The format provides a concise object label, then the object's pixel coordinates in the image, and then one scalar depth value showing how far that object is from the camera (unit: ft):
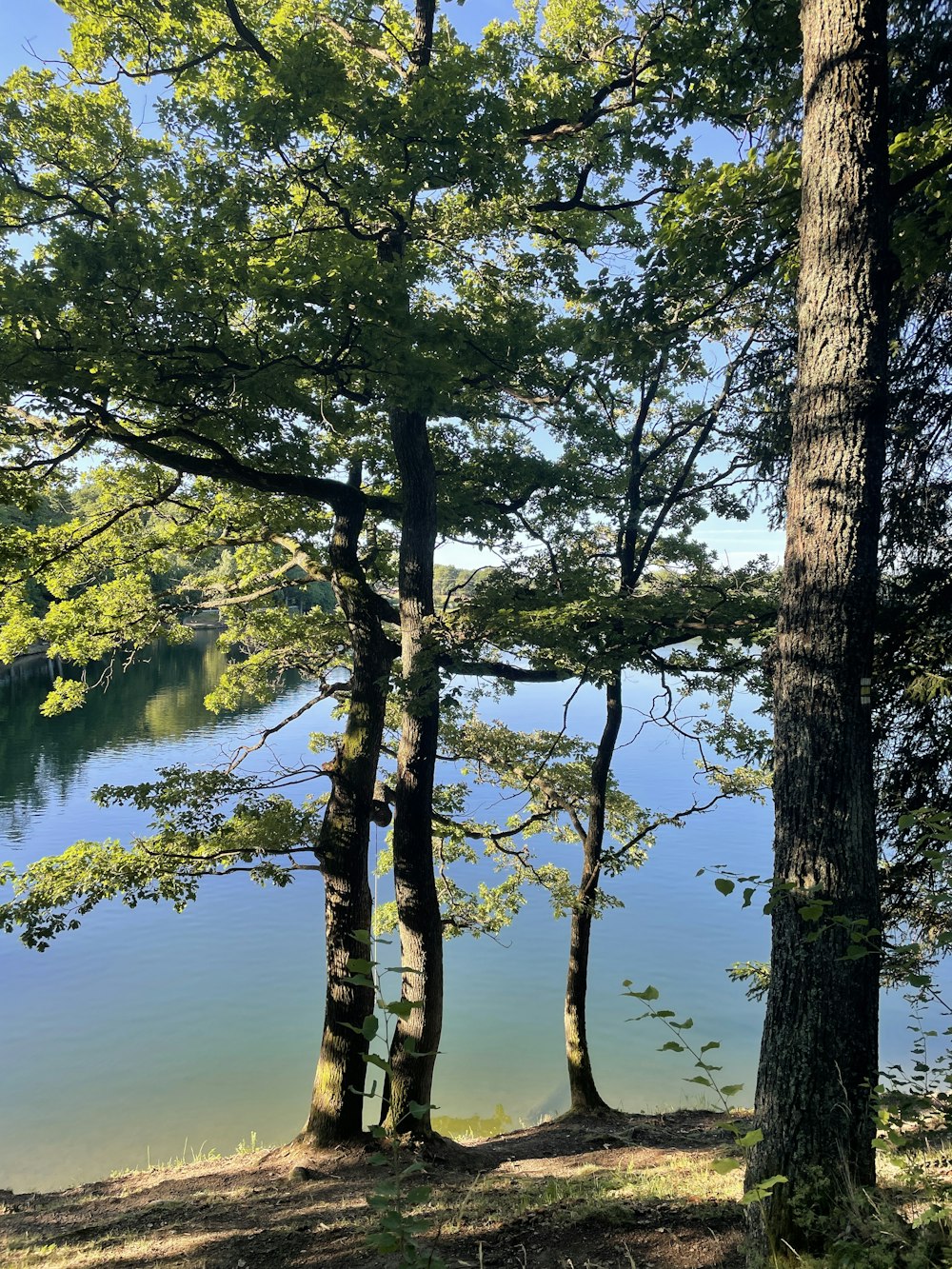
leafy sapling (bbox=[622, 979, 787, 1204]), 7.72
